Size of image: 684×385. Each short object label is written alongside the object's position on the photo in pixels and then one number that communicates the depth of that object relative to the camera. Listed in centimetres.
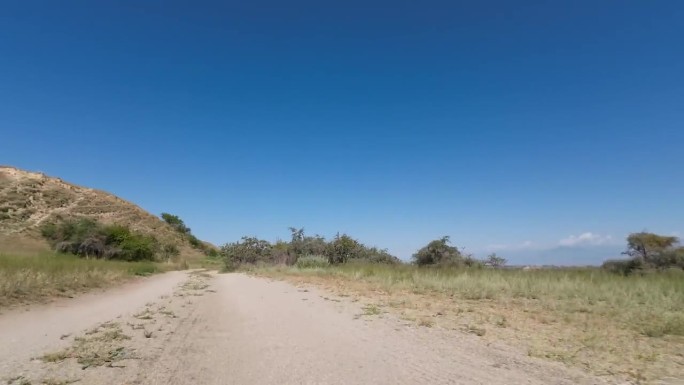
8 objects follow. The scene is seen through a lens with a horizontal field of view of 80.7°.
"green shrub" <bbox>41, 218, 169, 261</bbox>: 4244
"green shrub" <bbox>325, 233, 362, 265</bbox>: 3816
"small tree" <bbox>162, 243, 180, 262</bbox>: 6076
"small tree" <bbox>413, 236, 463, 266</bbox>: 2912
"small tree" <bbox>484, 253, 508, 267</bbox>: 2621
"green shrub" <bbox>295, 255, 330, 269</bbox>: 3183
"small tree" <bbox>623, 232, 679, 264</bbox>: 1898
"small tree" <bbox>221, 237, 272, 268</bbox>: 4250
